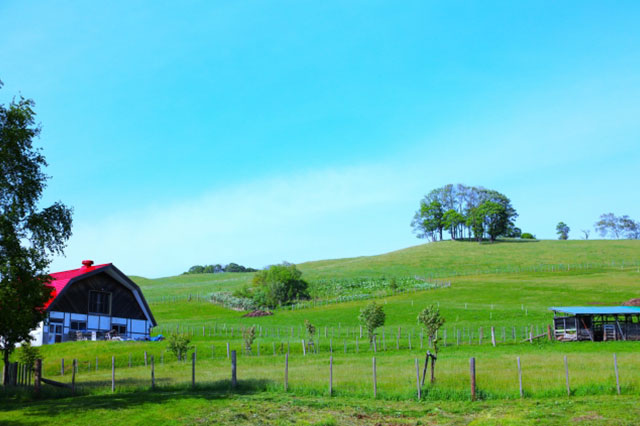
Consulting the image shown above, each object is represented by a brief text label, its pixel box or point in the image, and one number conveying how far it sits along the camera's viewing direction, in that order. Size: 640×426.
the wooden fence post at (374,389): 24.40
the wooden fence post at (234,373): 26.98
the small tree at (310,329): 51.32
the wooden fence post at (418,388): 23.73
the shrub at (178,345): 43.97
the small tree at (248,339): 48.44
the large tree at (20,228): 26.64
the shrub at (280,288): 100.62
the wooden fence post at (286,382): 26.29
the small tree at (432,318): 32.84
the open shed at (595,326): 52.91
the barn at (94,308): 53.81
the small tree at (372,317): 50.97
